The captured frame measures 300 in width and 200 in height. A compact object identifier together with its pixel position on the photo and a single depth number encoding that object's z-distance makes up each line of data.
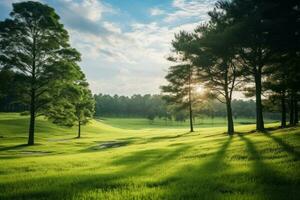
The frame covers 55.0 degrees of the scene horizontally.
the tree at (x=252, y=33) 22.80
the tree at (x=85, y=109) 57.97
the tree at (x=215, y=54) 24.73
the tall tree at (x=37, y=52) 30.86
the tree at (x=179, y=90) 50.53
